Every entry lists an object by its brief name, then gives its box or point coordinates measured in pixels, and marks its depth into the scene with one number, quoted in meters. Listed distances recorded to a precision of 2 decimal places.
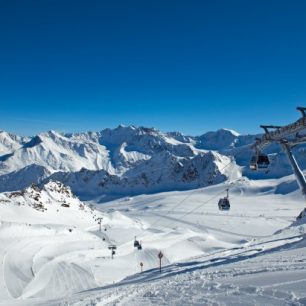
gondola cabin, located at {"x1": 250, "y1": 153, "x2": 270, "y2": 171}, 23.06
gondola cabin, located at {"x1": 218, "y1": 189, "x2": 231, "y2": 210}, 34.40
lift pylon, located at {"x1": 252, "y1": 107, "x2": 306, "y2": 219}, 19.77
